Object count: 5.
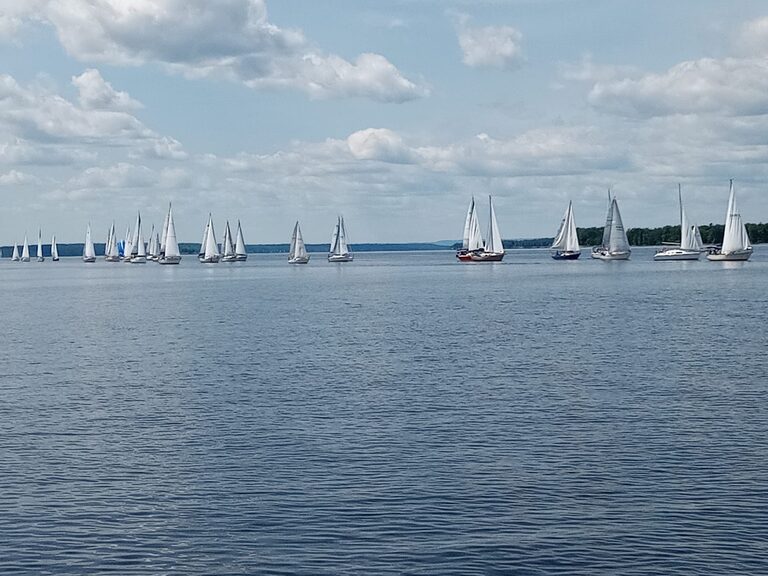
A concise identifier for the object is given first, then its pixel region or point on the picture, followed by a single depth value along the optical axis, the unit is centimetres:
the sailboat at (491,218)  19200
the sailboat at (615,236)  18886
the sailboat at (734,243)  16575
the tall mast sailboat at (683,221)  18498
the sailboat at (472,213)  19466
